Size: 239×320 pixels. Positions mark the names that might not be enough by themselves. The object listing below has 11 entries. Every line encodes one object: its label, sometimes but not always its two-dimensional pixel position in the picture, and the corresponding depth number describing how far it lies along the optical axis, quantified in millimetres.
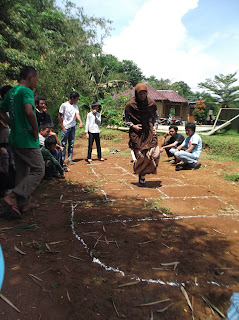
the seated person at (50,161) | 4594
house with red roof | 27620
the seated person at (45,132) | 4688
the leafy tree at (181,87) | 50734
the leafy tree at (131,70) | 41009
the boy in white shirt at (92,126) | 6867
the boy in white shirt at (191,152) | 5934
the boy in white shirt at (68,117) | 6105
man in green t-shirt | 2803
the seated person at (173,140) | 6578
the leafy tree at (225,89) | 22078
